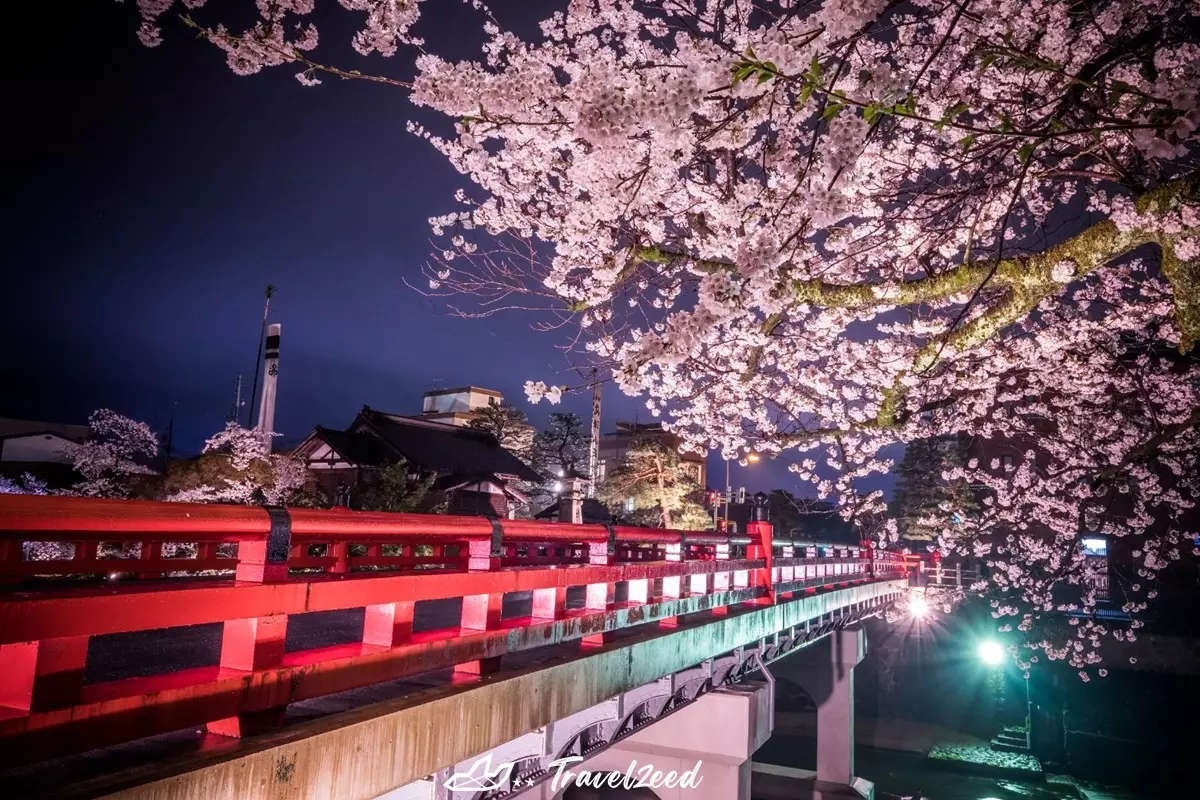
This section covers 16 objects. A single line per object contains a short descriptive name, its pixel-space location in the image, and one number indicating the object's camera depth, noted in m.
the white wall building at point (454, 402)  59.34
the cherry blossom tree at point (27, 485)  20.12
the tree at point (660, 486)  29.80
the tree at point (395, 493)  20.80
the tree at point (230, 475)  18.84
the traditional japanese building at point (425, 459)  31.00
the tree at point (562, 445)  49.09
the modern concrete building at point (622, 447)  58.81
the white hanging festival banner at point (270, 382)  33.94
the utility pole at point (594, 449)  40.88
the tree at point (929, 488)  32.62
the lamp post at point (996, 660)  25.05
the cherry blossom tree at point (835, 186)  4.62
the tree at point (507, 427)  43.22
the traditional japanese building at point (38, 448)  35.41
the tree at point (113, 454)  20.50
